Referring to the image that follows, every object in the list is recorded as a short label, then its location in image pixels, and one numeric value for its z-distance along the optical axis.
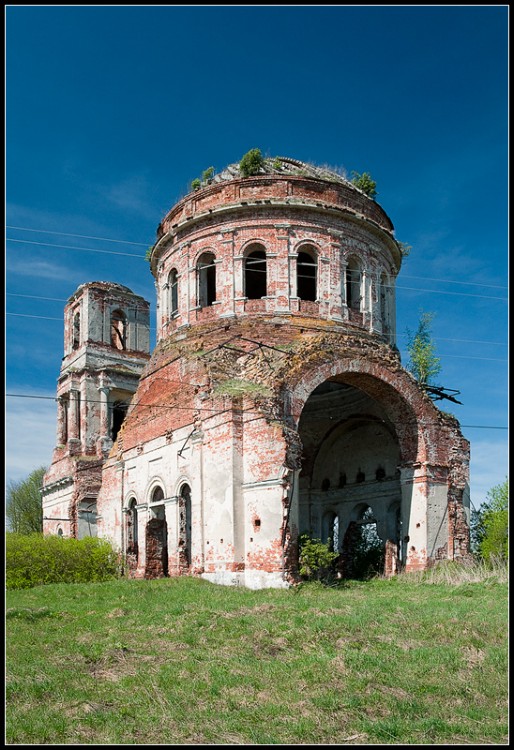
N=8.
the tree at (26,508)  39.94
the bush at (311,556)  16.66
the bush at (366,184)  24.22
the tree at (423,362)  23.59
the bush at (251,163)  22.66
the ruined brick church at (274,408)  17.41
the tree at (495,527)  20.12
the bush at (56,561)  19.14
